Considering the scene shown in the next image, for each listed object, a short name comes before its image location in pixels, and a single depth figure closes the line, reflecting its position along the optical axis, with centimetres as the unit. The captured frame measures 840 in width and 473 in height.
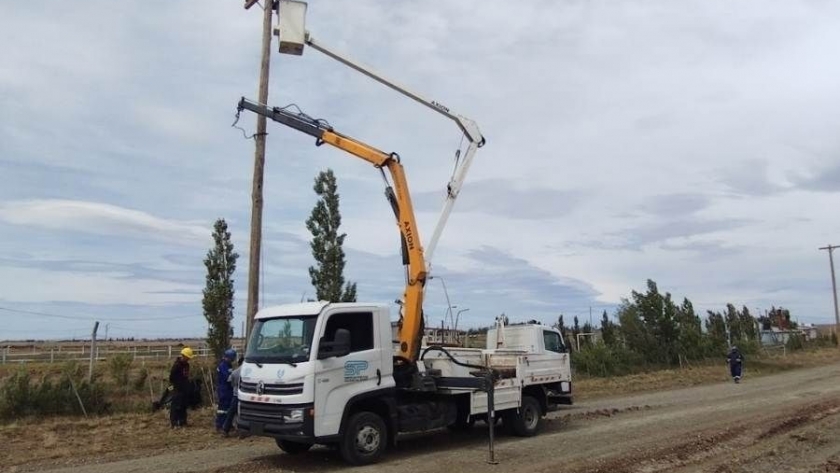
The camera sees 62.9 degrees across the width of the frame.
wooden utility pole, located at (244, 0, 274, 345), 1495
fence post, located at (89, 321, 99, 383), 1857
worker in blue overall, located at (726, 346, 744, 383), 2802
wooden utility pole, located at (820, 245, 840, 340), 6053
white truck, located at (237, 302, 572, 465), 1017
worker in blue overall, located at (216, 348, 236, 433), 1409
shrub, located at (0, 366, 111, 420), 1686
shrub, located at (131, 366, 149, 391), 2232
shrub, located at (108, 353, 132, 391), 2264
